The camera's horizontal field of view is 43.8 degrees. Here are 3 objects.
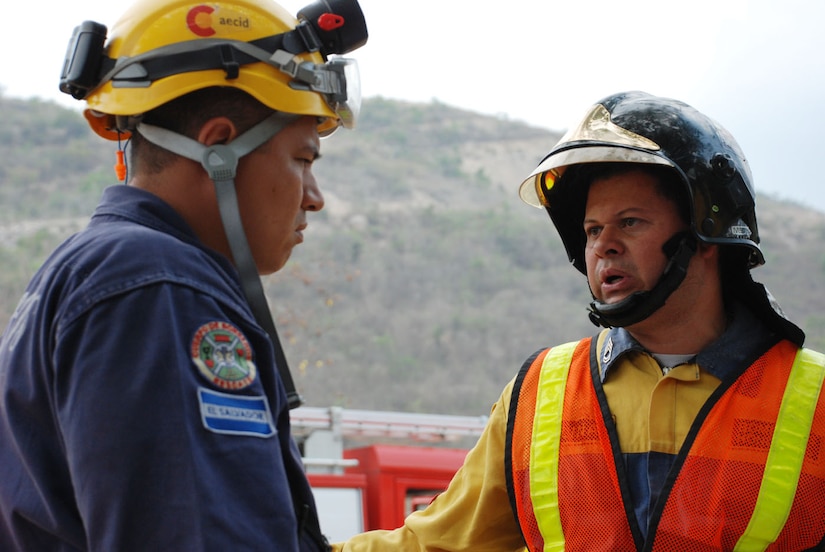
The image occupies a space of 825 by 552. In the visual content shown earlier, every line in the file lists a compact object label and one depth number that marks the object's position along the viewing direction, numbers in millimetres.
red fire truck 6352
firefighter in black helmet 2918
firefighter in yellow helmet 1570
